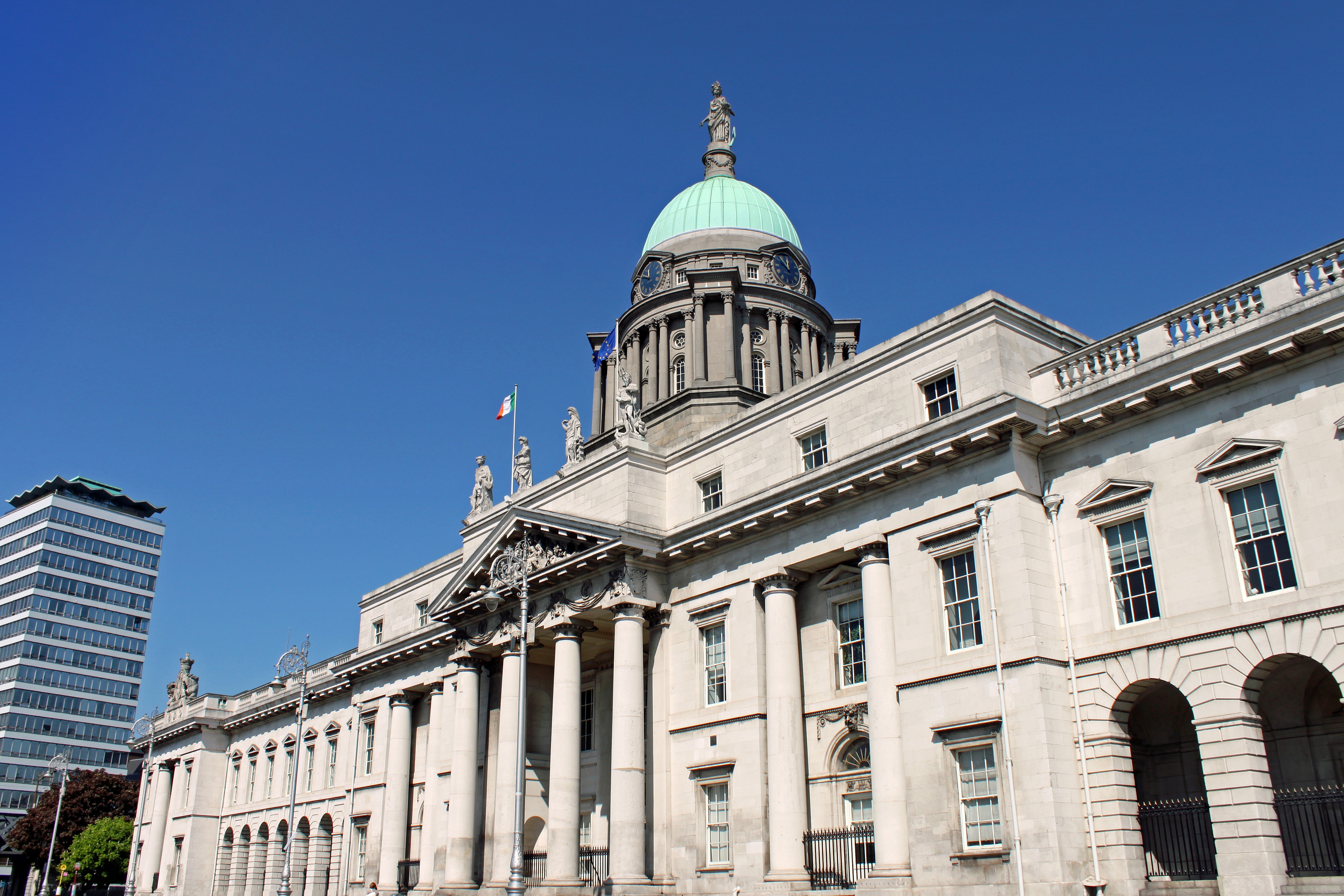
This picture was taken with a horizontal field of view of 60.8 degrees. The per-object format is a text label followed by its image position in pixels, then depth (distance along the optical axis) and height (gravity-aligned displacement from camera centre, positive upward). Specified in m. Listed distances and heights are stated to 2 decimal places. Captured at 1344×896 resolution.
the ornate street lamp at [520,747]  25.41 +3.22
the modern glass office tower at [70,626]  108.19 +25.24
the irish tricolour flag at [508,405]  44.47 +17.75
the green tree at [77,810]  75.00 +5.72
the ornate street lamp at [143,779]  64.06 +7.02
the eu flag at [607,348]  45.72 +20.43
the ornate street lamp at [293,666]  40.31 +7.63
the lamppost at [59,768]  63.72 +7.01
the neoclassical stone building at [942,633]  22.27 +5.89
